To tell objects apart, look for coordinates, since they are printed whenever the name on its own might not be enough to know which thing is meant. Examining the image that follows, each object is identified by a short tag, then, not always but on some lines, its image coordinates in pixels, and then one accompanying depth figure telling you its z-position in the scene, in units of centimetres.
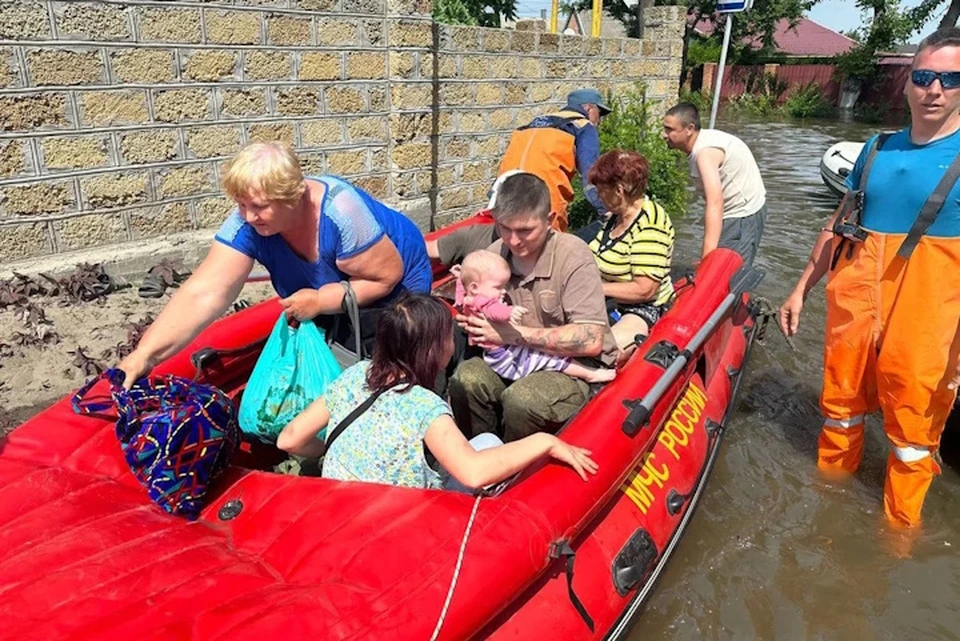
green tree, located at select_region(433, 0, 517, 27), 1280
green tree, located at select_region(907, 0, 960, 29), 2447
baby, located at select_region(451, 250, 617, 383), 270
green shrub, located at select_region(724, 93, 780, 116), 2486
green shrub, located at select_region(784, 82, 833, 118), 2405
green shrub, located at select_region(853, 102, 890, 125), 2270
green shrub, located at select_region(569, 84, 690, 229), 841
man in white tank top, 398
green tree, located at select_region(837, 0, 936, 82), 2433
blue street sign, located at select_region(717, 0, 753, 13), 749
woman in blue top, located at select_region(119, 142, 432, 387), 234
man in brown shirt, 265
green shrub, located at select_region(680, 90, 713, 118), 2377
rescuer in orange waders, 269
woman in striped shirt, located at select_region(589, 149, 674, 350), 340
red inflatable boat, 161
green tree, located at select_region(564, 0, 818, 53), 2788
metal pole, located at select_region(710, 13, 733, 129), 744
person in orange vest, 487
